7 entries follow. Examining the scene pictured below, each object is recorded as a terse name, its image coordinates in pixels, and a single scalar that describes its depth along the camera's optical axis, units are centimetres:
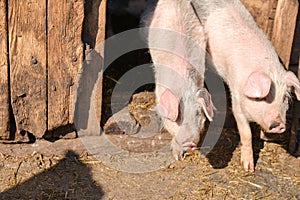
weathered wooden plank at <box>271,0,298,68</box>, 443
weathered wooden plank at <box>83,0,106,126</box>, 388
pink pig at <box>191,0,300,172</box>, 393
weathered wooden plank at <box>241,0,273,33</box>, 451
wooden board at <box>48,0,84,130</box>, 371
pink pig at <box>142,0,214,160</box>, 368
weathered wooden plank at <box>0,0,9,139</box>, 364
